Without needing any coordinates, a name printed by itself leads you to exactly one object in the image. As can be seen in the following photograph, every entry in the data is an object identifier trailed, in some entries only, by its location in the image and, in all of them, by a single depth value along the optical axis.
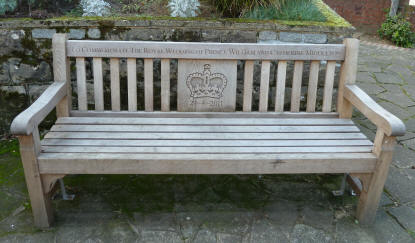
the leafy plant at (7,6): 3.79
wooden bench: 2.26
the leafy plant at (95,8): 3.96
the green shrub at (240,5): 3.83
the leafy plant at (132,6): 4.26
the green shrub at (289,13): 3.84
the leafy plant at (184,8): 3.85
